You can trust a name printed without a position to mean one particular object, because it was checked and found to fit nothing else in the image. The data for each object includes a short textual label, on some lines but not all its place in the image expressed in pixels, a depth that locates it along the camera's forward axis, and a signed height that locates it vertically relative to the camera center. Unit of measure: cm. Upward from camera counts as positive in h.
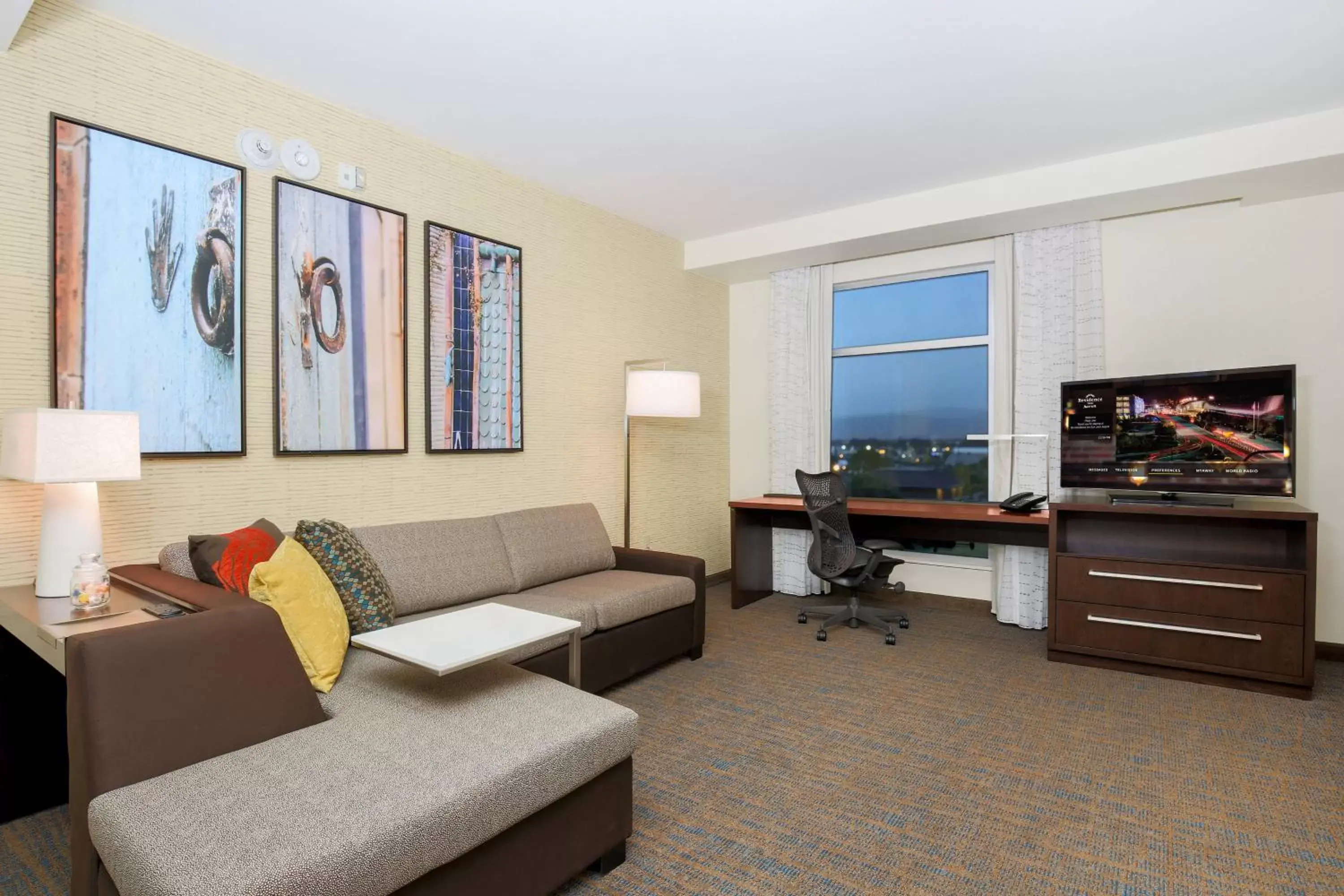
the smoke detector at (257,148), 280 +124
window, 486 +44
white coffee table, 175 -56
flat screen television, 342 +6
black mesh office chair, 411 -65
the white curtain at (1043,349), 423 +61
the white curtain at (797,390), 532 +43
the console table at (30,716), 208 -88
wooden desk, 409 -54
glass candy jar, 192 -40
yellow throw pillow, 200 -50
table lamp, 194 -7
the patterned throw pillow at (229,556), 221 -38
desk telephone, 412 -36
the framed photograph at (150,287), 238 +59
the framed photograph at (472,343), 352 +55
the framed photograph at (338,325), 294 +55
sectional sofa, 127 -74
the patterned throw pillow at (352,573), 244 -48
